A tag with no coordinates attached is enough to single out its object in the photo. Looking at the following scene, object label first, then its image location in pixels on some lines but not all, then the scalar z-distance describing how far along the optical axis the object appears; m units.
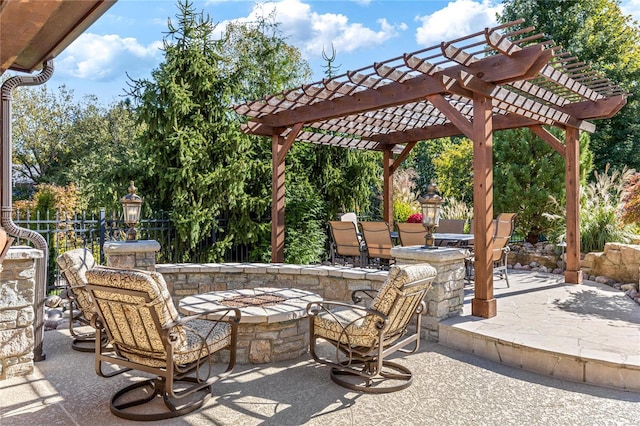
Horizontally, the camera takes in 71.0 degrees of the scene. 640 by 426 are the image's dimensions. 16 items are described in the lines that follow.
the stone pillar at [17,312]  3.48
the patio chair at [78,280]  3.83
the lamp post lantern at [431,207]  4.59
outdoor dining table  6.09
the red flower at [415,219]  7.28
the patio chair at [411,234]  5.97
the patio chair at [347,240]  6.45
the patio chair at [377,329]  3.02
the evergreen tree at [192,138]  7.10
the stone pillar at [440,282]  4.37
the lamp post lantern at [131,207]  4.80
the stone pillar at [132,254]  4.85
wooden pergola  4.50
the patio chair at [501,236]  5.72
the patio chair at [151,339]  2.57
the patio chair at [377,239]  6.15
